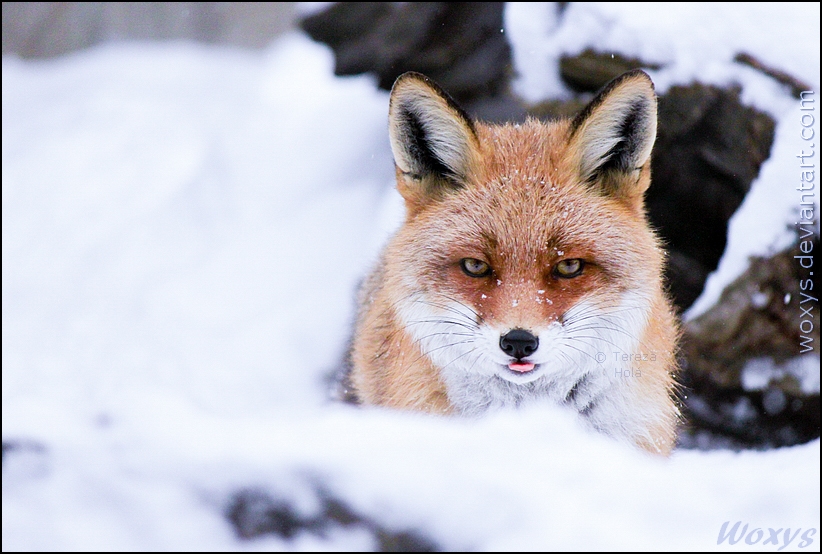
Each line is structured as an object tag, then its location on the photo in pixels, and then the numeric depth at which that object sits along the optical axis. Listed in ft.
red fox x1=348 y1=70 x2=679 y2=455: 14.25
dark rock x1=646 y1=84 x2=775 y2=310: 27.48
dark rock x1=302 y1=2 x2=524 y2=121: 32.76
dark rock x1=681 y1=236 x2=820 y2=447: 25.55
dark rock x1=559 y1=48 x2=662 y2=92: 28.81
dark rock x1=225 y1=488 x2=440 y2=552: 12.71
